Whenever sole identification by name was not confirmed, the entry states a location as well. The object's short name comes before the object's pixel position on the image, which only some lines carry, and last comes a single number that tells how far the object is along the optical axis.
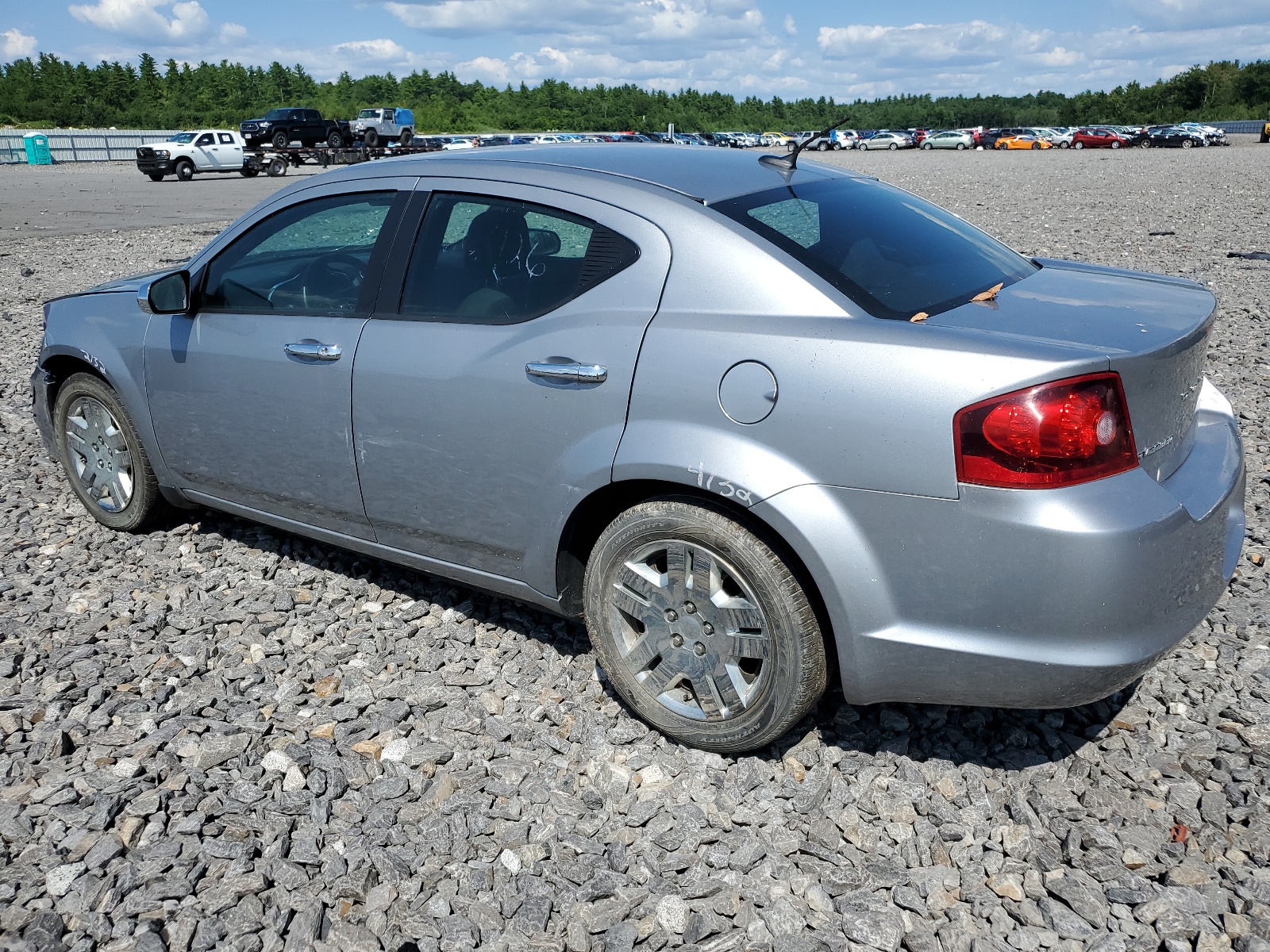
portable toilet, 45.72
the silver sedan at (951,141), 70.12
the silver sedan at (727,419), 2.55
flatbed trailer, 37.25
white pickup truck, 34.28
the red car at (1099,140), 62.19
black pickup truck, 42.91
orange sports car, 64.81
